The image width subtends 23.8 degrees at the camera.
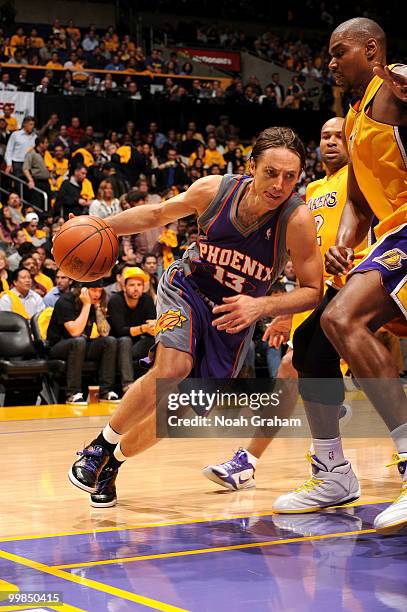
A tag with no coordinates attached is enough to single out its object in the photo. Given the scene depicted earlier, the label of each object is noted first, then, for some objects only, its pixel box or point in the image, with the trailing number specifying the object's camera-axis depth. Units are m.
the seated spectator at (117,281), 10.04
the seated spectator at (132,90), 18.42
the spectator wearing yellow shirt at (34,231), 13.02
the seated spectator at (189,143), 17.73
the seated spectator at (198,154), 17.09
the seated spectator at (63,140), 15.85
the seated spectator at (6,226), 12.50
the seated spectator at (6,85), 16.22
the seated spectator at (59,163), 15.56
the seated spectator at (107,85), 18.23
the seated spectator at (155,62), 20.53
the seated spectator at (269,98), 20.12
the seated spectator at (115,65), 19.53
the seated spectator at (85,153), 15.53
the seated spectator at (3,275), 10.23
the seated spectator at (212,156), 17.45
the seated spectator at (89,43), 20.64
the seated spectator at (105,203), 12.76
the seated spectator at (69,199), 14.40
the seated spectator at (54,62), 18.46
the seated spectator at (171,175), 16.12
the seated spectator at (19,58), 18.20
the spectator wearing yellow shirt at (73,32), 20.78
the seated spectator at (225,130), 18.56
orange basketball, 4.29
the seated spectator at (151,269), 10.54
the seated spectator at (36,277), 10.45
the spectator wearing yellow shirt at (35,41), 19.52
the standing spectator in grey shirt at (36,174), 15.03
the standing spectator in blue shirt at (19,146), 15.34
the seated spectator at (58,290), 10.24
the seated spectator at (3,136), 15.61
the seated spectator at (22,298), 9.85
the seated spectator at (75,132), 16.73
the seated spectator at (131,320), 9.59
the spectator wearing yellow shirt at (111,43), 20.88
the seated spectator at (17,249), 10.93
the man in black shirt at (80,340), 9.31
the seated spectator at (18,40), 19.45
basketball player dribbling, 4.34
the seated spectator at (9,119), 16.04
